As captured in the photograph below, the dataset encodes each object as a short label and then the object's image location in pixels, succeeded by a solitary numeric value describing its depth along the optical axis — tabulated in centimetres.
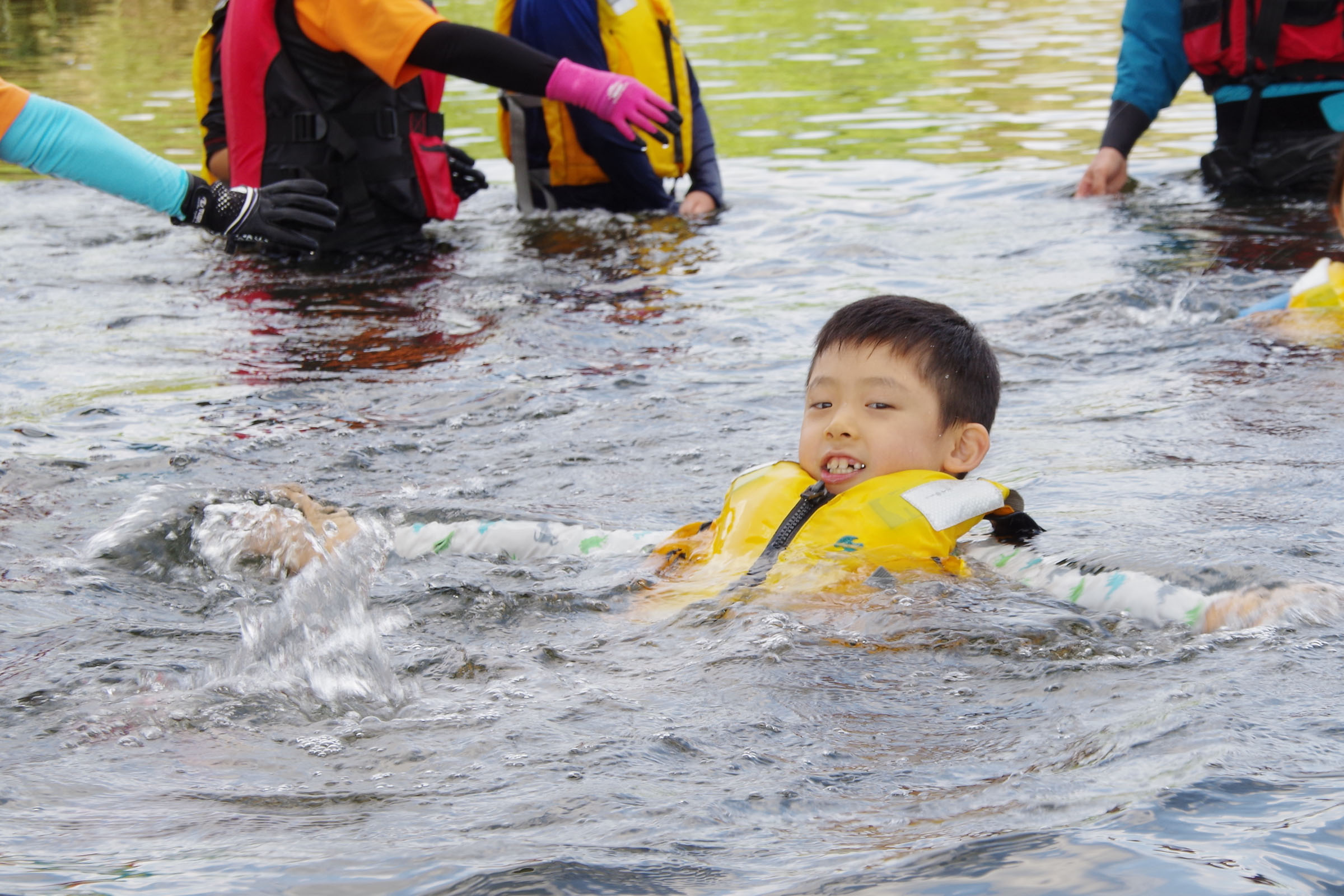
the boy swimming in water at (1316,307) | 991
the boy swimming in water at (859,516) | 600
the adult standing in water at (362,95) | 1183
